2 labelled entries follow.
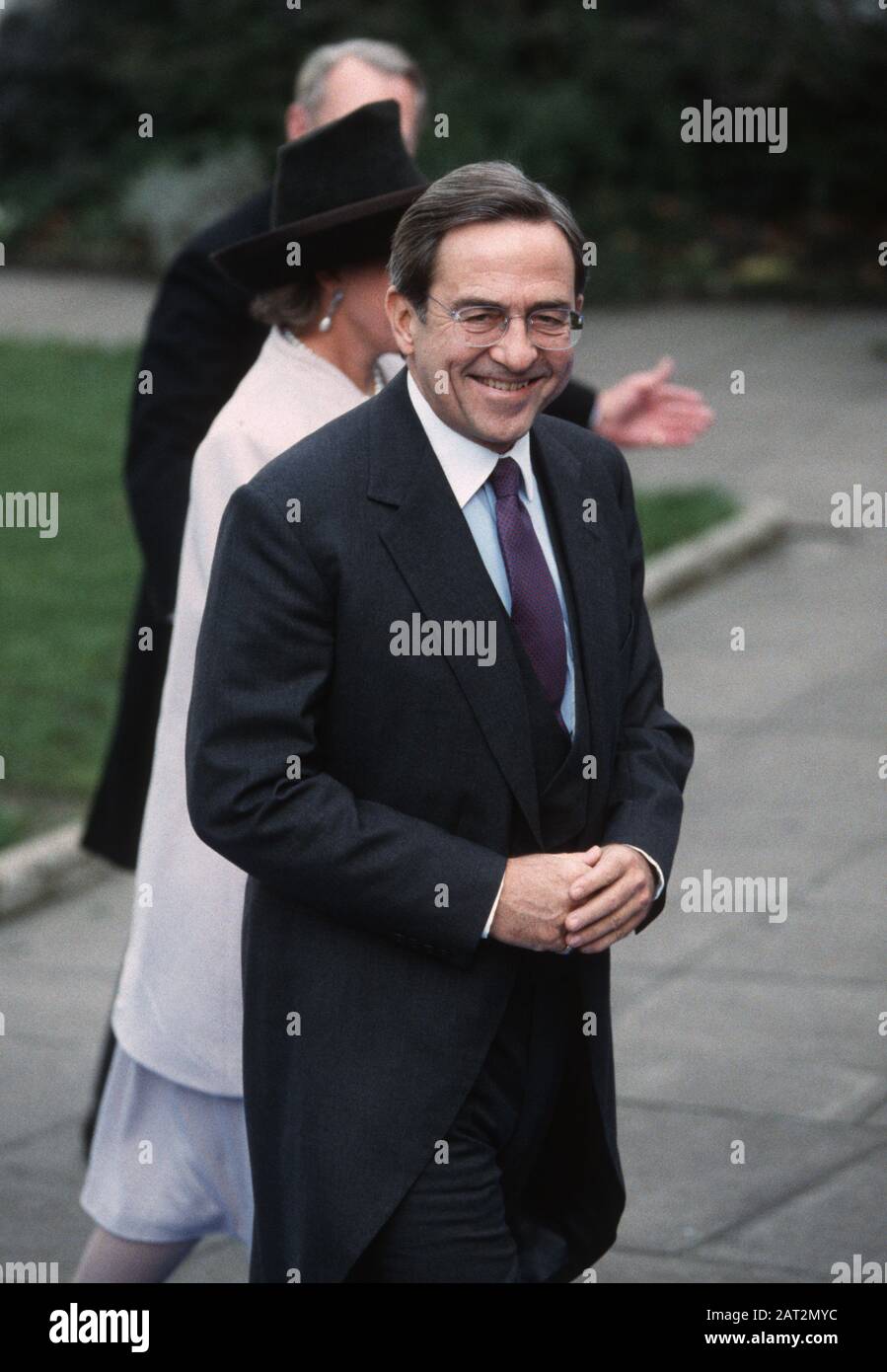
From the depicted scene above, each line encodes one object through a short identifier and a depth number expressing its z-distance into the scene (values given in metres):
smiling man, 5.71
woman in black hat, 7.23
